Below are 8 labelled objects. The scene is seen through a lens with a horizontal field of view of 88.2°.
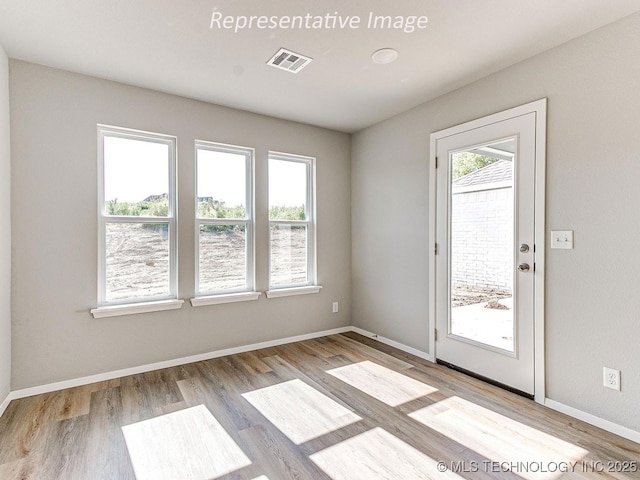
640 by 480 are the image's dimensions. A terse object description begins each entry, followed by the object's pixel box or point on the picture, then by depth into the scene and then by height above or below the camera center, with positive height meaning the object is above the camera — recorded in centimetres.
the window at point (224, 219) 335 +18
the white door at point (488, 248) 251 -10
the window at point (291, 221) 380 +19
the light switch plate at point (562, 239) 227 -1
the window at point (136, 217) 289 +18
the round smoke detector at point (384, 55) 238 +134
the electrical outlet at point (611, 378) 205 -89
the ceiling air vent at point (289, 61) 242 +134
